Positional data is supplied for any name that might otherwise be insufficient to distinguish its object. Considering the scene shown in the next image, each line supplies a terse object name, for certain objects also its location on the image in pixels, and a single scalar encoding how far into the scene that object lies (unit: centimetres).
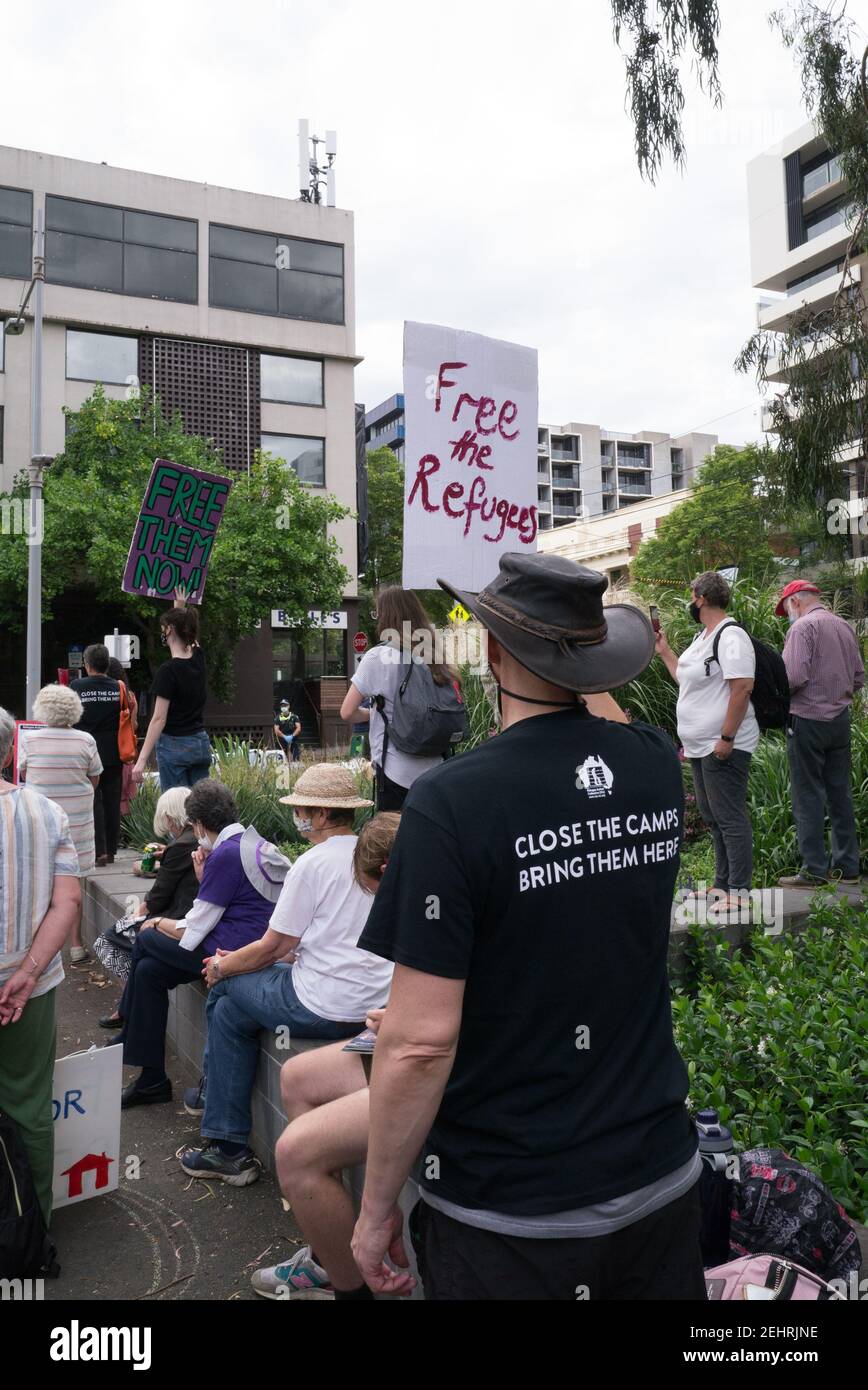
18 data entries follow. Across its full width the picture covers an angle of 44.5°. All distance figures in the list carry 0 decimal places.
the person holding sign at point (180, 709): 696
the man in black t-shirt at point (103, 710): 791
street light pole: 1458
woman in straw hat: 355
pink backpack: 207
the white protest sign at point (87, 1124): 355
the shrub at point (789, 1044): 308
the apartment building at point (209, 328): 2666
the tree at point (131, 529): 2220
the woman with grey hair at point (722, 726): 531
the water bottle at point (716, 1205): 232
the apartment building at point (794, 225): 4916
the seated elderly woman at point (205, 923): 436
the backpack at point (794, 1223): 235
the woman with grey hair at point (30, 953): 324
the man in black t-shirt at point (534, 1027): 162
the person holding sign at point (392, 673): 525
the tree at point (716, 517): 4312
